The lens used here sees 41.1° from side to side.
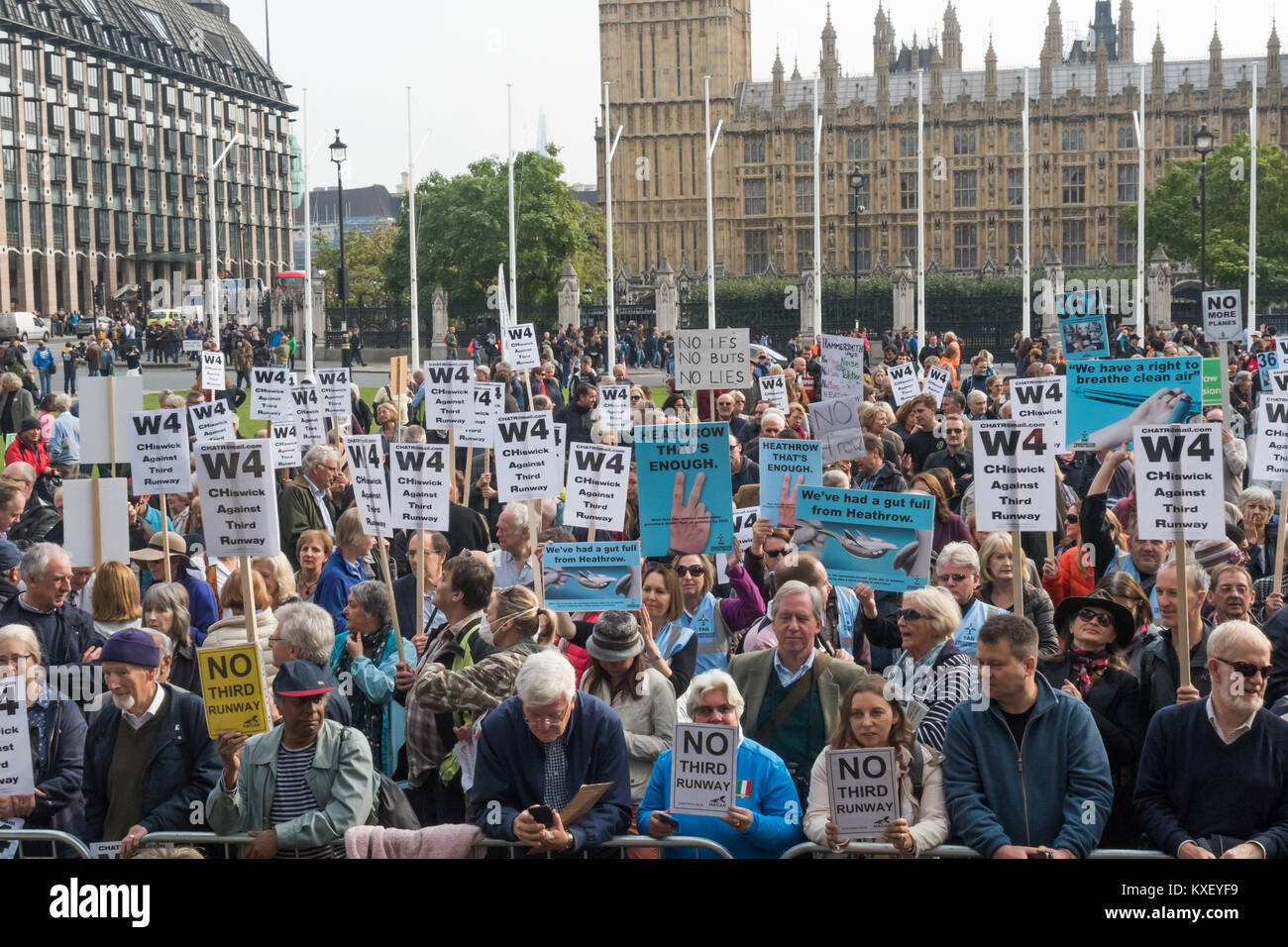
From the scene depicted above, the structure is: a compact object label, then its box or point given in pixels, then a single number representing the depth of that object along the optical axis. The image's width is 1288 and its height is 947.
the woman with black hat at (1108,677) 5.29
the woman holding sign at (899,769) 4.75
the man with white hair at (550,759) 4.86
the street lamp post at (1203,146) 35.19
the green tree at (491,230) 54.25
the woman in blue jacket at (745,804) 4.83
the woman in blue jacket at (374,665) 6.04
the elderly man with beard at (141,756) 5.25
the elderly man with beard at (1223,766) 4.71
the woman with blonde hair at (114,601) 6.74
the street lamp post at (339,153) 30.64
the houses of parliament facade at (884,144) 72.31
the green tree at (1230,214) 51.97
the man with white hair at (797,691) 5.48
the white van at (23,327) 49.03
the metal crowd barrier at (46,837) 4.86
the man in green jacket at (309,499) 9.79
